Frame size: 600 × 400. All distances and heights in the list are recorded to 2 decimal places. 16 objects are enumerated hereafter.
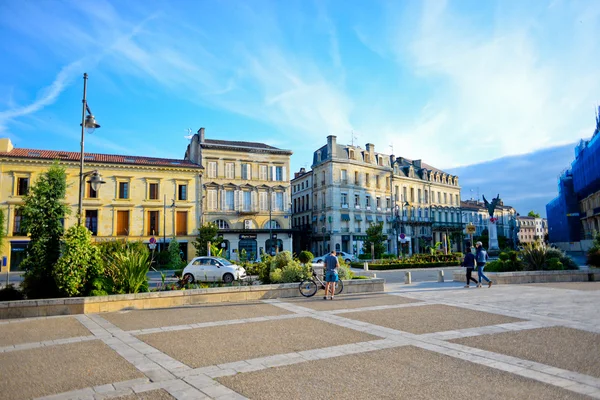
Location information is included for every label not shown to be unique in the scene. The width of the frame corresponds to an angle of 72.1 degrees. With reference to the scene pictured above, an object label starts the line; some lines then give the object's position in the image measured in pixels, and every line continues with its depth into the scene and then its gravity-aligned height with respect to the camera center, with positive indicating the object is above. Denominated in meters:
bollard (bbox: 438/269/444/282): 18.40 -1.31
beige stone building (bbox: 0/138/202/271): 35.94 +5.85
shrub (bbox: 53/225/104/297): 11.41 -0.21
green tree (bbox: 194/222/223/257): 37.38 +1.42
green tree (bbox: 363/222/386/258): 41.12 +1.03
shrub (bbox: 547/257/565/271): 18.32 -0.88
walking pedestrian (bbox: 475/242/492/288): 15.91 -0.56
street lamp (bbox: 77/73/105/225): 13.28 +4.27
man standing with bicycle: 13.07 -0.68
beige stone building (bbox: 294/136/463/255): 52.41 +6.92
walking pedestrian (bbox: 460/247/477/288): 15.95 -0.63
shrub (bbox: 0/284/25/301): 11.48 -0.97
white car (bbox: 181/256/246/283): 20.38 -0.84
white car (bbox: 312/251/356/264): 39.04 -0.76
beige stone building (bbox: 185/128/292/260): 43.91 +6.50
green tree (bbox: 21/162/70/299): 11.70 +0.71
